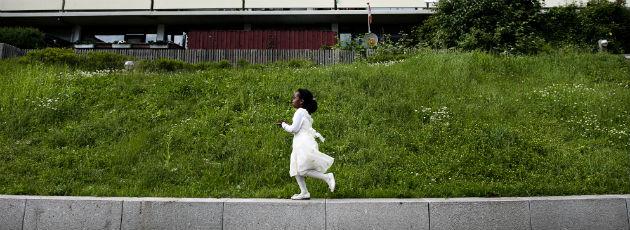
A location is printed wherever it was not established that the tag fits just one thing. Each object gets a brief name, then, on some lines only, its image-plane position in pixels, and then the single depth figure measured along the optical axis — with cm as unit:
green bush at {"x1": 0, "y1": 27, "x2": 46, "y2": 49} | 1737
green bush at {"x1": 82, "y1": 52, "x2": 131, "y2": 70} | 1382
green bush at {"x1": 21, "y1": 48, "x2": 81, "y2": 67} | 1347
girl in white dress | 568
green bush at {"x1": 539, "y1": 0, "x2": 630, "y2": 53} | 1683
